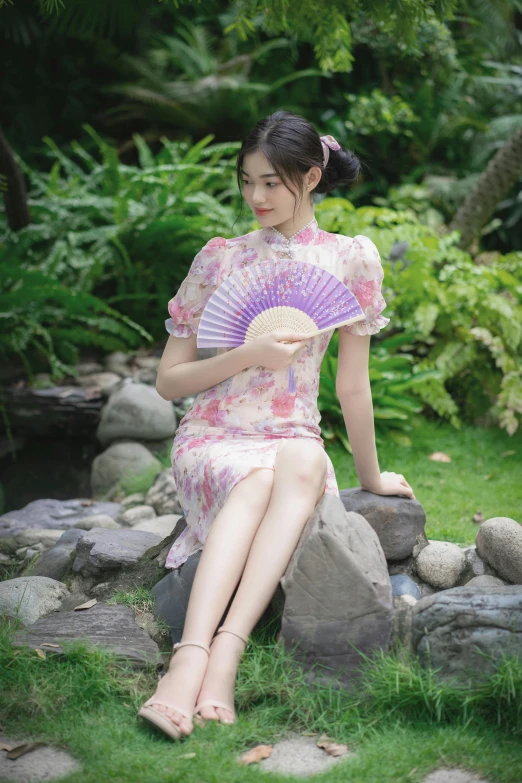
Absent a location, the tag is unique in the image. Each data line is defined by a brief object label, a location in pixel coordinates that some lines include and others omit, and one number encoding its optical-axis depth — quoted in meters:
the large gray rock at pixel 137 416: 5.03
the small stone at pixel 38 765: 1.99
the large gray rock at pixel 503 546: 2.81
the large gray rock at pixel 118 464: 4.85
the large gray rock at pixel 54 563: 3.22
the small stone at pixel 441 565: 2.92
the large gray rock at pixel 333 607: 2.33
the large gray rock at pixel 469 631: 2.25
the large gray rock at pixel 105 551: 2.99
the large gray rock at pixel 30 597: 2.75
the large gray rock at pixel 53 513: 4.30
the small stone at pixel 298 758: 2.06
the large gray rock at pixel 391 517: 2.92
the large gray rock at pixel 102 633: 2.47
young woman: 2.38
